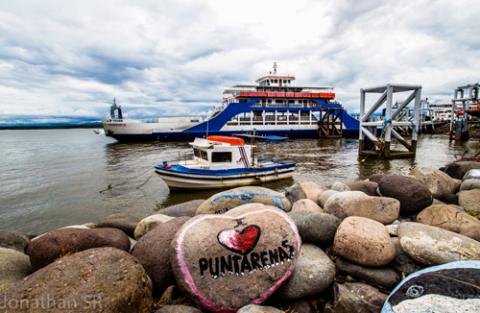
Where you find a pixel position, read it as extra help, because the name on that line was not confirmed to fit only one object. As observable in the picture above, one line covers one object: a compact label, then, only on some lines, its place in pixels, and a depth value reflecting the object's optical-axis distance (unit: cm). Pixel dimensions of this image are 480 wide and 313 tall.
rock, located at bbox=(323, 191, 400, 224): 450
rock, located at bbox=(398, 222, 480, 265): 312
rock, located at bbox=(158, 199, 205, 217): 654
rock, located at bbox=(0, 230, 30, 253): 464
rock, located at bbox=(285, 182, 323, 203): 666
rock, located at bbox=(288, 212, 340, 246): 384
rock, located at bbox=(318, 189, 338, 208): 598
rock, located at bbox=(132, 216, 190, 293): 324
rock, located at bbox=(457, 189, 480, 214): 494
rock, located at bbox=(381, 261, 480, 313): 214
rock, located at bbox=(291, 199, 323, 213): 528
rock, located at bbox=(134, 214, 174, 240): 503
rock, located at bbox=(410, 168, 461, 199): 605
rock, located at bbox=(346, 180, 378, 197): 618
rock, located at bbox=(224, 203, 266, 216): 401
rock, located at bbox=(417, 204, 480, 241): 385
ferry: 3919
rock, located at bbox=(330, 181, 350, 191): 679
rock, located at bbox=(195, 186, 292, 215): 592
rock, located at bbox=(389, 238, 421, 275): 328
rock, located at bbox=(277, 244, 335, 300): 307
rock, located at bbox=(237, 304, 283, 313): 253
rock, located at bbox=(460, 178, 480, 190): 593
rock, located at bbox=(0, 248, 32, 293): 318
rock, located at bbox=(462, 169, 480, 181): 652
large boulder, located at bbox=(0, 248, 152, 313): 226
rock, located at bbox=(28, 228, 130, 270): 327
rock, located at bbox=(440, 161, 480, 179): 828
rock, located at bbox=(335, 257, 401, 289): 317
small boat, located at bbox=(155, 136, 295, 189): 1221
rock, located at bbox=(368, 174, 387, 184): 747
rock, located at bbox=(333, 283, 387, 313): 289
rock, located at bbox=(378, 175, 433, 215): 495
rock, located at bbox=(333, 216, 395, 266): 330
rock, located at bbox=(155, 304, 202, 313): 266
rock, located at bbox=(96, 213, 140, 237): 554
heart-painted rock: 283
